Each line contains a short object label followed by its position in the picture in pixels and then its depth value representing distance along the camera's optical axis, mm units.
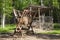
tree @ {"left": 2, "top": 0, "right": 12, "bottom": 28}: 13800
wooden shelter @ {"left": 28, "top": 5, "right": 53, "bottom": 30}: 15857
